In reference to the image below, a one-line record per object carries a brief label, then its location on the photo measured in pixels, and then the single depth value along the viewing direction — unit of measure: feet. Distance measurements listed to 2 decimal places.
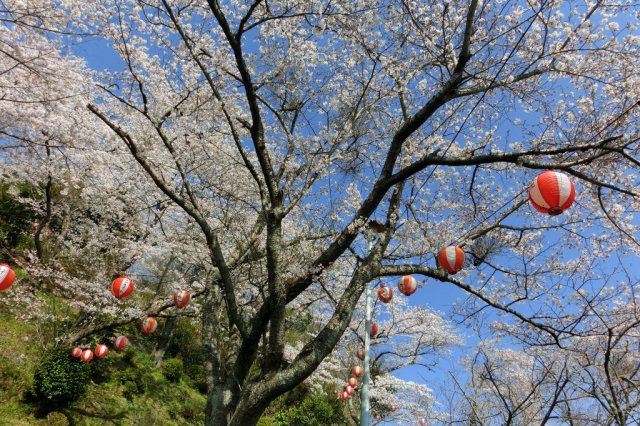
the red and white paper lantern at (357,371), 36.78
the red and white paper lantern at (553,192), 10.99
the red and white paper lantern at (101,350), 31.40
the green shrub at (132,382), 36.27
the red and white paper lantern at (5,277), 20.40
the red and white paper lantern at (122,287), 22.89
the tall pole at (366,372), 23.46
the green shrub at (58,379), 27.89
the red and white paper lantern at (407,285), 19.63
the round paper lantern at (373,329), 33.91
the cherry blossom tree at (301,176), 12.46
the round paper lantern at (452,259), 14.57
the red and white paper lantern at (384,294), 23.38
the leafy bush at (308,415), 45.70
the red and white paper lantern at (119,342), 33.53
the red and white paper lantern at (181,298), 23.08
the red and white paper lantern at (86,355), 29.68
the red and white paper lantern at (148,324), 29.32
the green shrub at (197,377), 47.47
